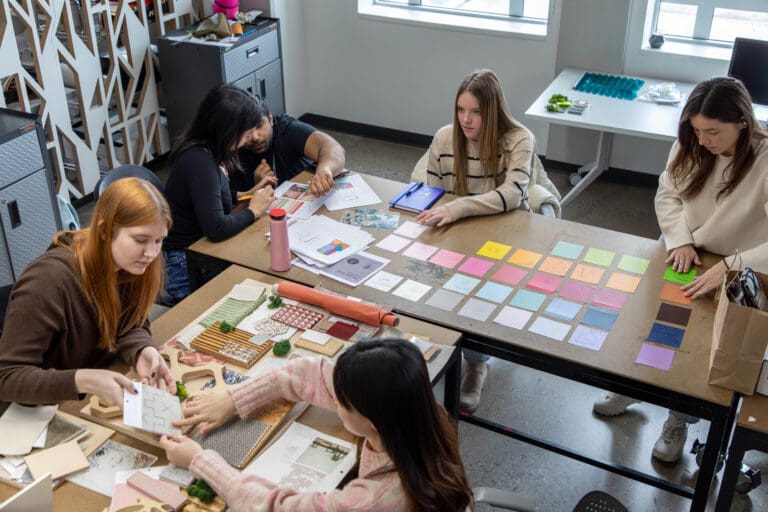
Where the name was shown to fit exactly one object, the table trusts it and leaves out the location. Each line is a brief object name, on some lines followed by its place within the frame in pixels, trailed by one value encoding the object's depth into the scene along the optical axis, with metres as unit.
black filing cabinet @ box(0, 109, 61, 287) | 3.38
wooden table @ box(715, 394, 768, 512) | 1.92
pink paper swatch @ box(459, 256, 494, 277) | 2.55
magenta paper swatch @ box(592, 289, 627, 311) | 2.39
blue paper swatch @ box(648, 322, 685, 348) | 2.21
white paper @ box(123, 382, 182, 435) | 1.78
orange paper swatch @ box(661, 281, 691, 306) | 2.40
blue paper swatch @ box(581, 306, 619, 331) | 2.30
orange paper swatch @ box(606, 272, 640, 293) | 2.47
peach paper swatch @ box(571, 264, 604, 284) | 2.52
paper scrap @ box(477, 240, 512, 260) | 2.65
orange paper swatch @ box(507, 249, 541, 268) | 2.61
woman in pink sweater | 1.49
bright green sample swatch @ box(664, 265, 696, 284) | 2.51
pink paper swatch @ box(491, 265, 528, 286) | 2.51
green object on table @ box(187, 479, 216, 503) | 1.66
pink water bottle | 2.47
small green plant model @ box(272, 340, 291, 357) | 2.09
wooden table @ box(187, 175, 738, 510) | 2.06
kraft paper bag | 1.91
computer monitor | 3.90
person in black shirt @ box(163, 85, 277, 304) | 2.73
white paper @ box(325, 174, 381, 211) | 2.98
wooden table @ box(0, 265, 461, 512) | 1.66
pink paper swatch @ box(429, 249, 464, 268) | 2.60
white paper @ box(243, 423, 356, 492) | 1.71
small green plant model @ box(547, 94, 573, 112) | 4.02
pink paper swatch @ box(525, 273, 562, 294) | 2.47
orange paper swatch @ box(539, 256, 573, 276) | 2.56
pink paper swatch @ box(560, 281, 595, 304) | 2.43
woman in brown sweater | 1.83
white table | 3.84
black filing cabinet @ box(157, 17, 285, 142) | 4.47
